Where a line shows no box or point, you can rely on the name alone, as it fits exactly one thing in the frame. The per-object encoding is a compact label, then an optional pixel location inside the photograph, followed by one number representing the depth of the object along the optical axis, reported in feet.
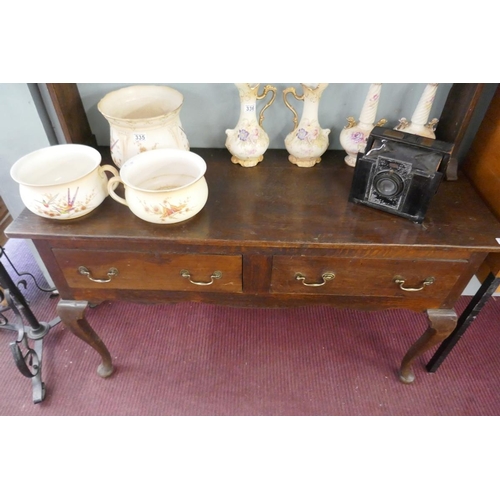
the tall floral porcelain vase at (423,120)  2.86
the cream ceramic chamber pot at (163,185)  2.44
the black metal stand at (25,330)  3.59
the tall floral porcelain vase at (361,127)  2.94
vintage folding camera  2.48
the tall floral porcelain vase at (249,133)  2.91
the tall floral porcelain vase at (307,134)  2.94
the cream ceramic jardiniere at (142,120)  2.78
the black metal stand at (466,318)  3.02
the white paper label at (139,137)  2.82
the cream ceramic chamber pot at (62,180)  2.45
